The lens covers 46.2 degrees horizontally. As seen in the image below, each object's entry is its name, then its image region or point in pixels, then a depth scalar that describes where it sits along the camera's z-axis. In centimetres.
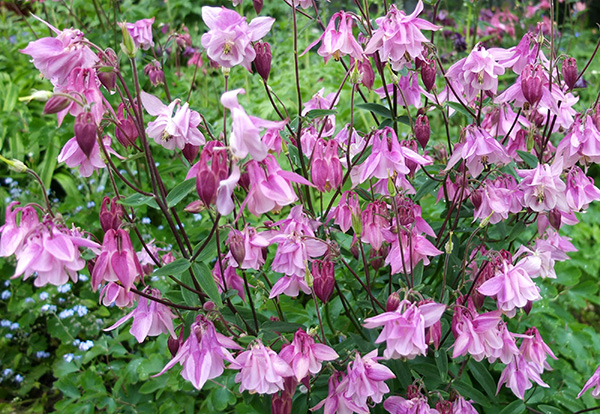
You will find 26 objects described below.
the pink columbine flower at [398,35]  46
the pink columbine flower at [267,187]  39
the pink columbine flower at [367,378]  45
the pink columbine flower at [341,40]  48
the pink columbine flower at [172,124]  42
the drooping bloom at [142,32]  67
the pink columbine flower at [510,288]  45
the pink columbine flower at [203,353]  43
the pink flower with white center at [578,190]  50
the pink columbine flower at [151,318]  47
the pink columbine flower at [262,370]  43
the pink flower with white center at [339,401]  47
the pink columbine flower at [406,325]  43
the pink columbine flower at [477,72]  48
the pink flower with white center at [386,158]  46
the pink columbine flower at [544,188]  48
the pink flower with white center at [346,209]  49
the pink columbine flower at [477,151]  48
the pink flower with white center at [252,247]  46
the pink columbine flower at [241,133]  35
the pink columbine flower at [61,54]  40
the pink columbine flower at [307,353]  44
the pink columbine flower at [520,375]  52
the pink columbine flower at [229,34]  42
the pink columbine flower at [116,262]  41
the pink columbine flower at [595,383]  50
